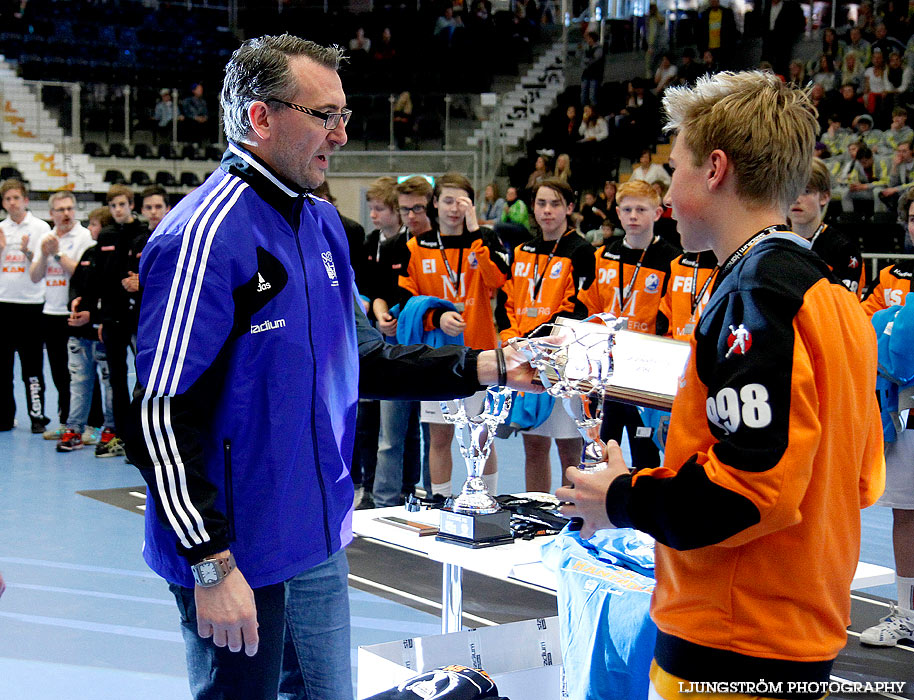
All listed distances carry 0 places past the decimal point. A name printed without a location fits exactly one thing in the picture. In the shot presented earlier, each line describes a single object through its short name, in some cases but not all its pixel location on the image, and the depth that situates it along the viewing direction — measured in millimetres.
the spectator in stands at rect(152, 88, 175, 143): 16203
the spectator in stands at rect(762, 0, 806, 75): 14773
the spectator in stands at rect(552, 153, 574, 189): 13898
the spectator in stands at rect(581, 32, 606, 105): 16266
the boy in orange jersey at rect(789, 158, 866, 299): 4391
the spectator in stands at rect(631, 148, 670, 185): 12531
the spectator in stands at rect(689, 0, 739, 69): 15312
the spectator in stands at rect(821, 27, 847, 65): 13789
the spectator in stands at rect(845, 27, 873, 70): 13273
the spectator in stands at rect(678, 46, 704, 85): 14789
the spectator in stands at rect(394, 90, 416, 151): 14961
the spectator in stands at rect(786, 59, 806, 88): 13317
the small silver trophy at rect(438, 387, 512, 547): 2977
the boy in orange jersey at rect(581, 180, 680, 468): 5508
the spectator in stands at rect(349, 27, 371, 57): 19358
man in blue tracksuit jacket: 1758
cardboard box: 2771
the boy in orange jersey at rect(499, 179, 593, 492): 5328
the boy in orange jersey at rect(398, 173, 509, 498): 5656
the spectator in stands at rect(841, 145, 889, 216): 10844
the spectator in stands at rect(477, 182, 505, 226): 13680
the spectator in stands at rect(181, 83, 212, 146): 16344
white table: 2781
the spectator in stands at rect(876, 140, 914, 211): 10555
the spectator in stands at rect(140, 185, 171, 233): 7047
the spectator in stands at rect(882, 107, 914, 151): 11328
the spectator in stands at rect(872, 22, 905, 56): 13031
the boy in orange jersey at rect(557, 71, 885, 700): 1383
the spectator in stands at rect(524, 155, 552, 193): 13896
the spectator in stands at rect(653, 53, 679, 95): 15219
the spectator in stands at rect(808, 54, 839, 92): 13250
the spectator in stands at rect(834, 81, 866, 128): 12445
